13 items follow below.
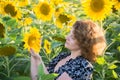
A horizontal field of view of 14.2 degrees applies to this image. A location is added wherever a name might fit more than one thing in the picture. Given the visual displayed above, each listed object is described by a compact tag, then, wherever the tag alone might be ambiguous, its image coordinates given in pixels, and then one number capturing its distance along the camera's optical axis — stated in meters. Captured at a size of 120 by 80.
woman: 3.31
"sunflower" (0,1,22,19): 4.23
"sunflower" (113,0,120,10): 4.23
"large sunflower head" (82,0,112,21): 3.88
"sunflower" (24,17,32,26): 4.41
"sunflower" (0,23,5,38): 3.50
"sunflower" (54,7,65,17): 4.35
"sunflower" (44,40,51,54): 3.70
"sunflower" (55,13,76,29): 4.19
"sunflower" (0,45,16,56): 3.29
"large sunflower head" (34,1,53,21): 4.27
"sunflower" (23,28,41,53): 3.47
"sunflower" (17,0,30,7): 4.71
